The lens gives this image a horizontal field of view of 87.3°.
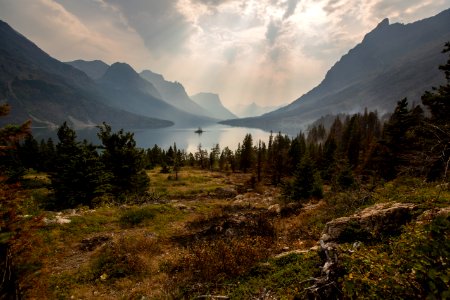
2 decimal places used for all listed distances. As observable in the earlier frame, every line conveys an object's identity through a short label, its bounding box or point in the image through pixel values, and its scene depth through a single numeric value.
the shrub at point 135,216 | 21.44
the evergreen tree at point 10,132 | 7.30
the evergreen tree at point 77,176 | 25.62
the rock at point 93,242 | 16.40
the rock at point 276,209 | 22.85
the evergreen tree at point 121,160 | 29.73
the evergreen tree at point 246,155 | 86.57
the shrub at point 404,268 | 3.97
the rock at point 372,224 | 9.95
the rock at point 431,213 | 8.94
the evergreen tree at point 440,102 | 15.27
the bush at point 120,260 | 12.70
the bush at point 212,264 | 10.32
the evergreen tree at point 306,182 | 28.84
